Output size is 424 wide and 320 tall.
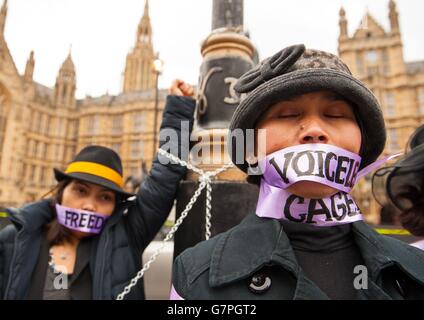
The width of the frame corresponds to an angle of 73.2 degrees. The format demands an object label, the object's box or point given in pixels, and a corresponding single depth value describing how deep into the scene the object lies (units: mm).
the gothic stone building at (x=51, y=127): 31016
